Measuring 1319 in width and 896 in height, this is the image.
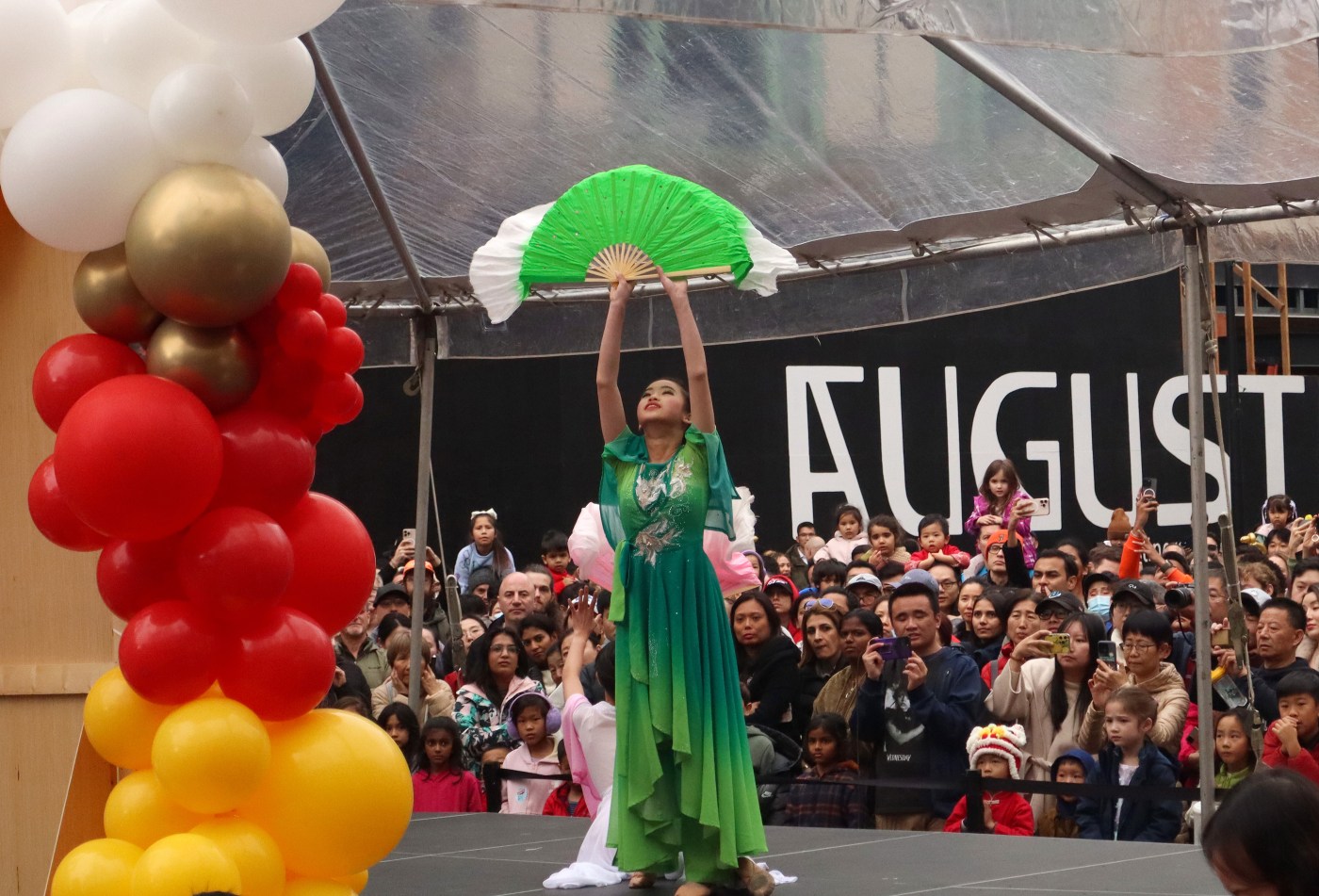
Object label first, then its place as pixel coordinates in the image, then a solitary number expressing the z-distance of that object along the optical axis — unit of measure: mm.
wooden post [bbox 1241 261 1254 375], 18297
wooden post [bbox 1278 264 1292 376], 19975
